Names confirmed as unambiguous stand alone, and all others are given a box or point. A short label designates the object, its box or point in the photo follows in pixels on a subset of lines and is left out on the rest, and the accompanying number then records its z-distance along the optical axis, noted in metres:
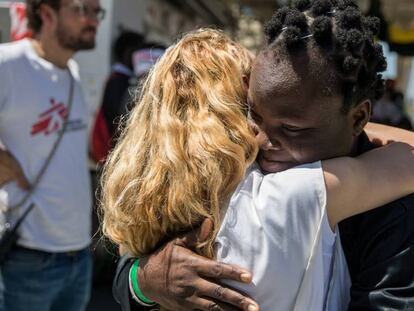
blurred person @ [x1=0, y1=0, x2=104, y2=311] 2.51
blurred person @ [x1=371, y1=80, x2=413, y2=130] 5.79
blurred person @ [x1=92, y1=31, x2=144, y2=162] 4.24
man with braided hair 1.06
